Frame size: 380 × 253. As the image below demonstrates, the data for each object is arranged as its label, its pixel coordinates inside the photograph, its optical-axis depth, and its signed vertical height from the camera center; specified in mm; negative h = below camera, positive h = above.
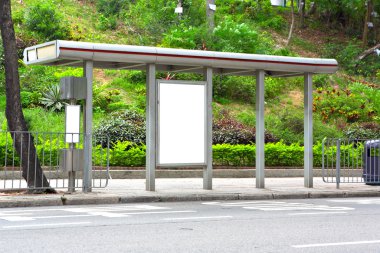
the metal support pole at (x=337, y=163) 20359 +73
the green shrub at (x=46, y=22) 33344 +6066
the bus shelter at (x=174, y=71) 17469 +2320
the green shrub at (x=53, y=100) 27391 +2259
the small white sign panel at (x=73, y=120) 17297 +995
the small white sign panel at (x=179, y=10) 37106 +7306
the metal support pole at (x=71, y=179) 17250 -302
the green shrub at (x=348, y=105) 32312 +2538
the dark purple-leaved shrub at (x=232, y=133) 26562 +1102
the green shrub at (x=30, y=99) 27562 +2319
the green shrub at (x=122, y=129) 25062 +1157
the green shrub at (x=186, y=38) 33812 +5541
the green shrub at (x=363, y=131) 29672 +1324
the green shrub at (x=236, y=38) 34656 +5679
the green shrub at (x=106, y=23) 38319 +6972
